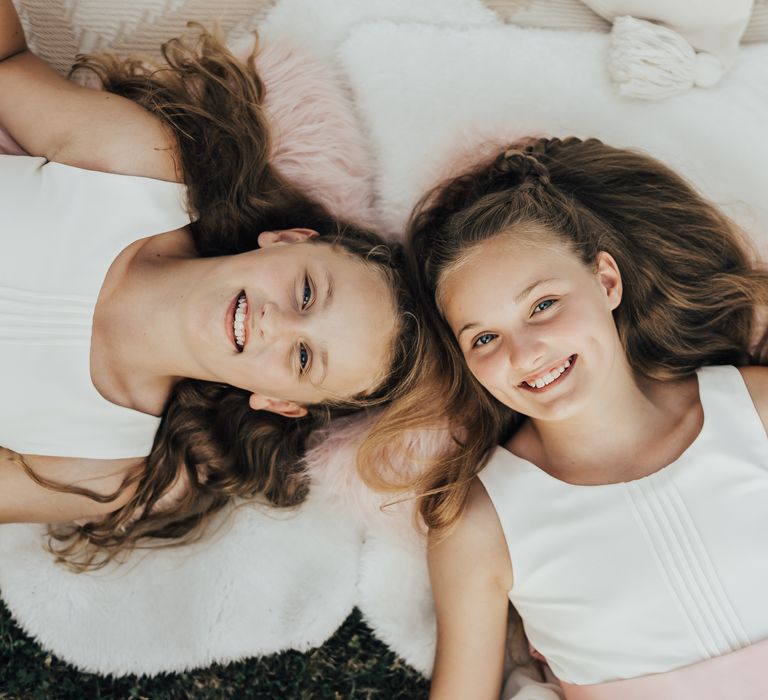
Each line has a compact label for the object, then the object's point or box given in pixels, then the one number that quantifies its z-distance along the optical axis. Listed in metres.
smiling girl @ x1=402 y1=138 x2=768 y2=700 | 1.81
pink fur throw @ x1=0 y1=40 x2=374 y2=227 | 2.16
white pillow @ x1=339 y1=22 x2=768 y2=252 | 2.22
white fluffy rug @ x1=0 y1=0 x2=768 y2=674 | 2.19
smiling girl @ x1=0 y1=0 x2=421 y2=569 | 1.88
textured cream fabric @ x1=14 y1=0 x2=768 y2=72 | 2.21
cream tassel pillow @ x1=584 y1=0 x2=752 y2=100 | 2.15
